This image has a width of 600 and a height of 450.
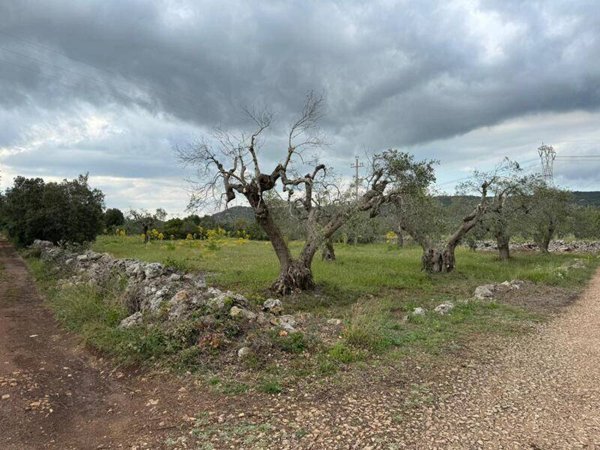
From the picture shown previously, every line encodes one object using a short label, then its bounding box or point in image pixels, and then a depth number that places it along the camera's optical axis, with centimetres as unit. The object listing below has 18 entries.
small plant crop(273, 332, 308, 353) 702
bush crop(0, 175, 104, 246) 2762
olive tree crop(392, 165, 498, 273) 1791
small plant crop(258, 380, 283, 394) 568
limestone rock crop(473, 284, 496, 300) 1275
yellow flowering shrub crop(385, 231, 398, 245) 4634
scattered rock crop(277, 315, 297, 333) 797
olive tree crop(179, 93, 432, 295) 1371
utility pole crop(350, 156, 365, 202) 1640
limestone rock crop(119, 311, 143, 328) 863
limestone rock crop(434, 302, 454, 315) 1038
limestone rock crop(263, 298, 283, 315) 1078
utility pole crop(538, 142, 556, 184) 4766
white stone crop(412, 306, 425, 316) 1006
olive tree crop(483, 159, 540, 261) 2222
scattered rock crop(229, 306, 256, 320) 792
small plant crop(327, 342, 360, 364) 671
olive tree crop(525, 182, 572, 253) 2417
